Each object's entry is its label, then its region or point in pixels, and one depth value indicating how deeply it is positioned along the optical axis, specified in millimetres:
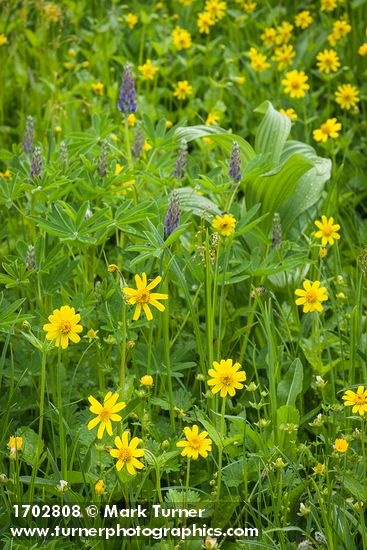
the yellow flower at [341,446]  3098
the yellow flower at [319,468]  3102
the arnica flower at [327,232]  4001
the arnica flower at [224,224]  3809
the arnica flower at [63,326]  3072
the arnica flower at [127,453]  2877
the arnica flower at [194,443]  2992
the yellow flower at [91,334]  3546
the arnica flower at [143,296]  3141
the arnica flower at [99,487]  2992
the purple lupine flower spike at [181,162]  4108
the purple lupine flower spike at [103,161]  4105
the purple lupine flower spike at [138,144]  4515
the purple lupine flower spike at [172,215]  3560
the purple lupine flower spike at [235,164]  3925
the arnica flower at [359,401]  3070
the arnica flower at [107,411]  2913
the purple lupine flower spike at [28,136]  4445
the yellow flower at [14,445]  3031
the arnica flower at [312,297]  3549
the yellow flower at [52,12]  6036
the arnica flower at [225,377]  3094
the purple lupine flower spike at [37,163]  3970
